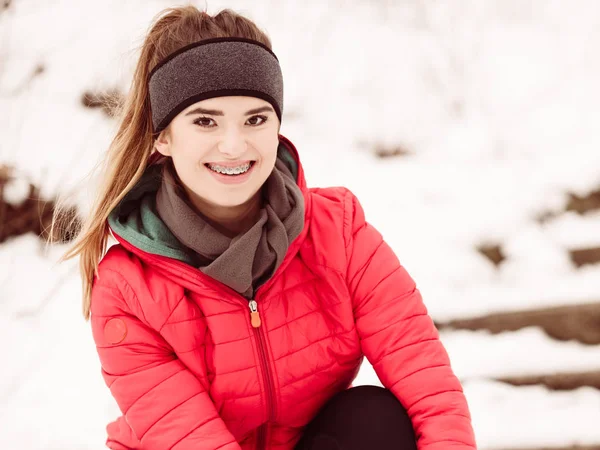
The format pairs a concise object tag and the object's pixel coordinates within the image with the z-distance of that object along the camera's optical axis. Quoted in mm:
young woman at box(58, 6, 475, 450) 1821
